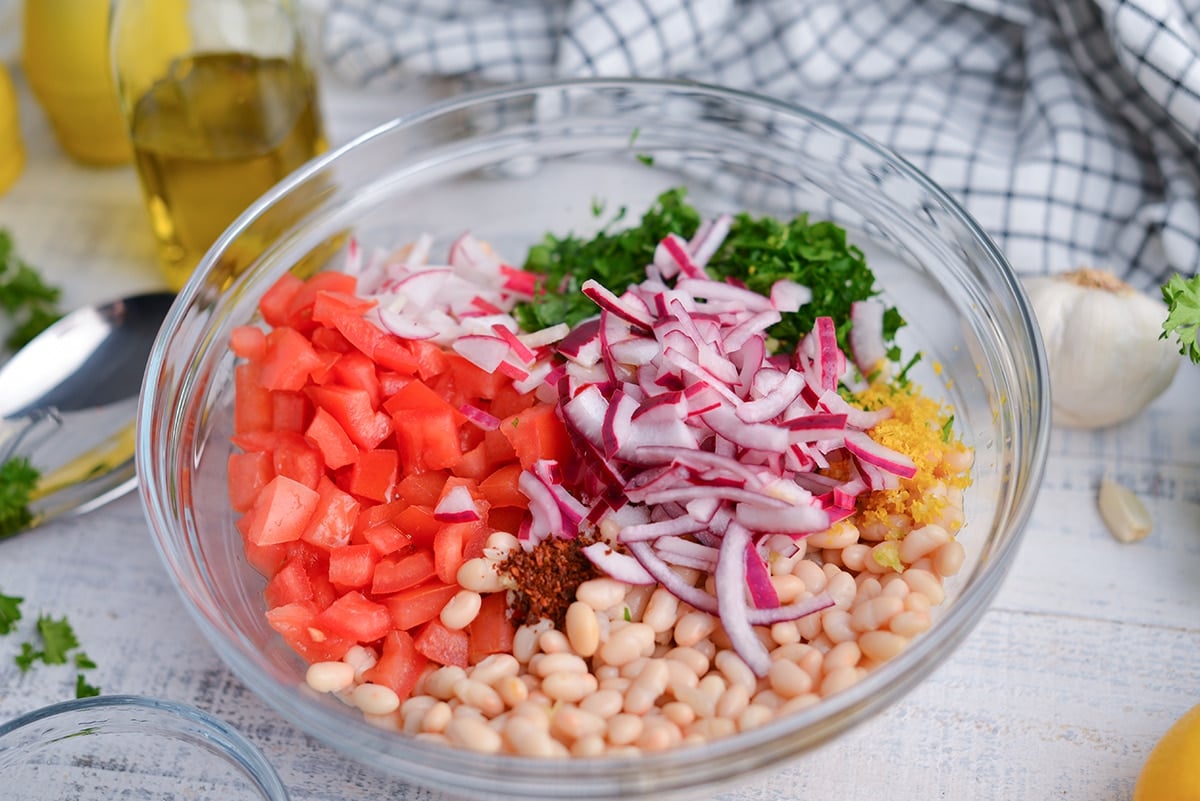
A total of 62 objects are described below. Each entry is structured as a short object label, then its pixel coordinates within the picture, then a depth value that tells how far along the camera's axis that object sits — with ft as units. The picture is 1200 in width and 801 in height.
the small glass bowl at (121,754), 1.58
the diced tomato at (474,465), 1.64
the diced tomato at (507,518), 1.62
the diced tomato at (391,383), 1.66
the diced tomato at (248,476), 1.65
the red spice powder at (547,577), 1.56
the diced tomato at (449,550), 1.57
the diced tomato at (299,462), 1.63
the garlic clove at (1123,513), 1.77
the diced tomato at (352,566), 1.57
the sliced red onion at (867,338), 1.75
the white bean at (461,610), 1.54
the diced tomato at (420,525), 1.60
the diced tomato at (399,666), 1.55
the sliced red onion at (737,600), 1.51
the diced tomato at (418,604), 1.57
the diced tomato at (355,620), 1.55
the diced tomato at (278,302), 1.74
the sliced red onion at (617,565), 1.55
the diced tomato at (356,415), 1.63
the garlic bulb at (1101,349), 1.81
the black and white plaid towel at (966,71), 1.96
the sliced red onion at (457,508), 1.58
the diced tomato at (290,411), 1.68
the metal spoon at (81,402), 1.80
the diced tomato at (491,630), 1.57
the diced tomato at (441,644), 1.56
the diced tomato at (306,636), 1.56
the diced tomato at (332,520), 1.59
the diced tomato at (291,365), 1.65
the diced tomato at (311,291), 1.72
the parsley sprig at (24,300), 1.97
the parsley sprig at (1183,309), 1.66
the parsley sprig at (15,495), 1.76
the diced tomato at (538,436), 1.61
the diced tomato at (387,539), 1.59
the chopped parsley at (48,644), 1.70
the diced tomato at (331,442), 1.62
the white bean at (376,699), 1.50
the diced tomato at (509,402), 1.67
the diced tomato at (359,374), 1.65
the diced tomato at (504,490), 1.61
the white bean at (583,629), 1.52
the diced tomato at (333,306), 1.68
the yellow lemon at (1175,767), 1.47
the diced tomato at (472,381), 1.67
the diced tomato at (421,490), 1.63
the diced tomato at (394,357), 1.66
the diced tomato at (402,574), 1.57
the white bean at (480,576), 1.55
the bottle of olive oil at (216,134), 1.96
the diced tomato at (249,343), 1.69
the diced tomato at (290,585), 1.59
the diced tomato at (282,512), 1.58
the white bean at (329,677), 1.51
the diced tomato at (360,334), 1.66
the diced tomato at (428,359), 1.67
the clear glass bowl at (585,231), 1.42
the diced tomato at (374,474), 1.63
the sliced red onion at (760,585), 1.54
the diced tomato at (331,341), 1.68
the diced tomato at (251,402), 1.69
